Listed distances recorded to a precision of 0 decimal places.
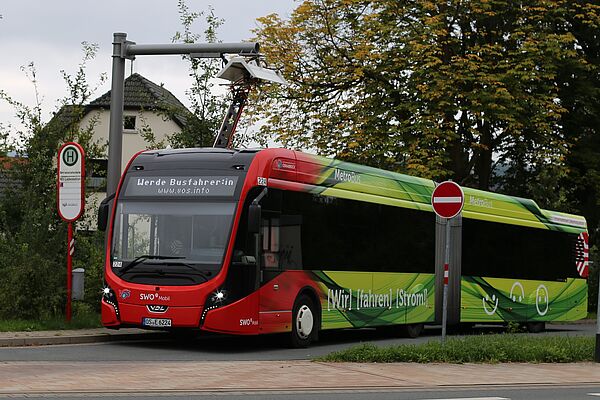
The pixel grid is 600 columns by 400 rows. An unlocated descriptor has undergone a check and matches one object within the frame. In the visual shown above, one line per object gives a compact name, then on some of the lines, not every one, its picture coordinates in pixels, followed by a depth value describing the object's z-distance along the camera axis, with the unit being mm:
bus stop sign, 19844
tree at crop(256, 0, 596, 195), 34250
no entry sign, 17531
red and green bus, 17297
